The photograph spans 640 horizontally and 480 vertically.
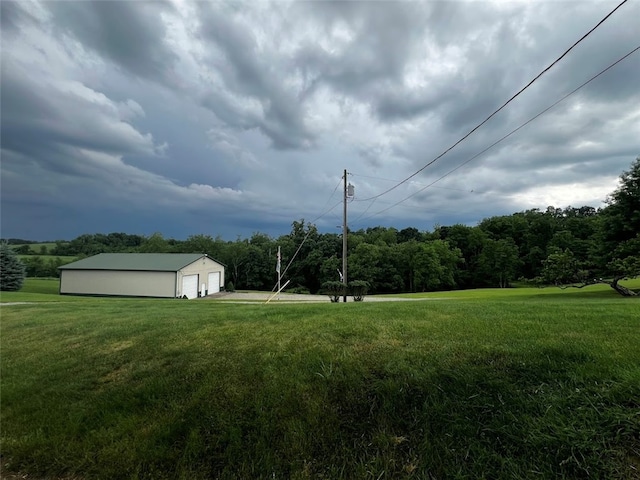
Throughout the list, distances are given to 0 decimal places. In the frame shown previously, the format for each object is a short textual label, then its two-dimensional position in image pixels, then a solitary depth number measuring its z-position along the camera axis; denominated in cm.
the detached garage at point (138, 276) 2973
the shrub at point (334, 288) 1732
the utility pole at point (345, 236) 1822
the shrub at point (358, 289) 1742
